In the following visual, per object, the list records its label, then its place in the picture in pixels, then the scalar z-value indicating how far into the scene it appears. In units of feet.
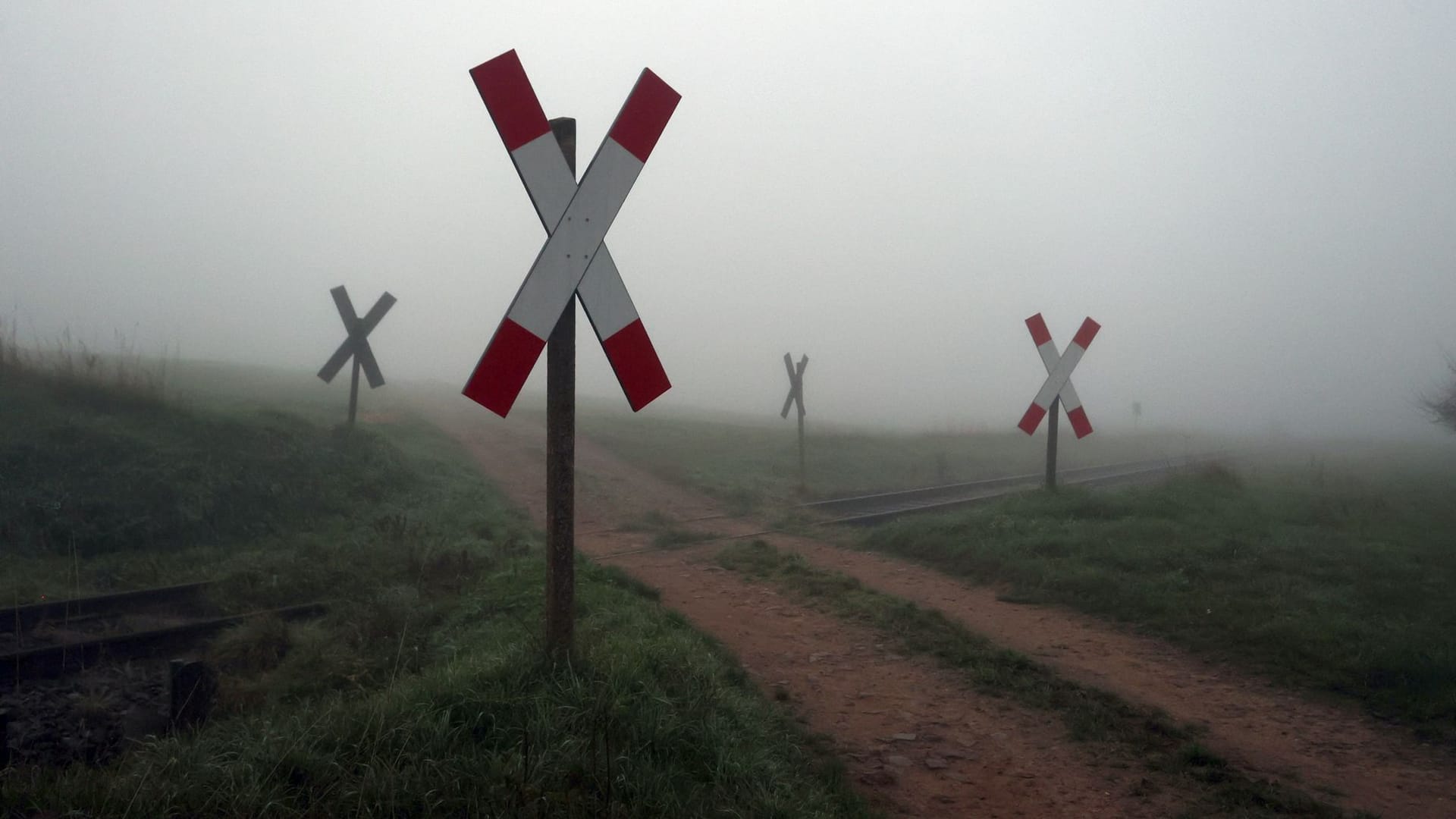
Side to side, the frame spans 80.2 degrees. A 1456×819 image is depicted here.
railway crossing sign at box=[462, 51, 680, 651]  12.17
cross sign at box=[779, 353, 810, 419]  62.69
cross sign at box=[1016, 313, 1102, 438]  40.24
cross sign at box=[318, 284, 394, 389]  49.24
